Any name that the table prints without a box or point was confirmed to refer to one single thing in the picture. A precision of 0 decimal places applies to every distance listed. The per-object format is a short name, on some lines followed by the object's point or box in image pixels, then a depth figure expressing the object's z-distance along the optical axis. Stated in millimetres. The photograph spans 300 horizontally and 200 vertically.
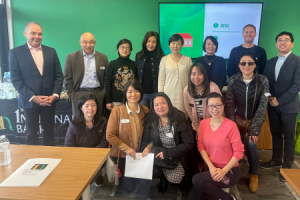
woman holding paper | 2219
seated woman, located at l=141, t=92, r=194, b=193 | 2125
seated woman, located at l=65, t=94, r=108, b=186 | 2303
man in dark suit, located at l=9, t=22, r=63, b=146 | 2516
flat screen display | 3549
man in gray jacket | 2732
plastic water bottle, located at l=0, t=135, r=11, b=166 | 1333
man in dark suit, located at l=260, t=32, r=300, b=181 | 2395
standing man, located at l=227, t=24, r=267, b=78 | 2846
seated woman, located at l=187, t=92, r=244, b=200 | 1922
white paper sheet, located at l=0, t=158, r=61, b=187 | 1144
